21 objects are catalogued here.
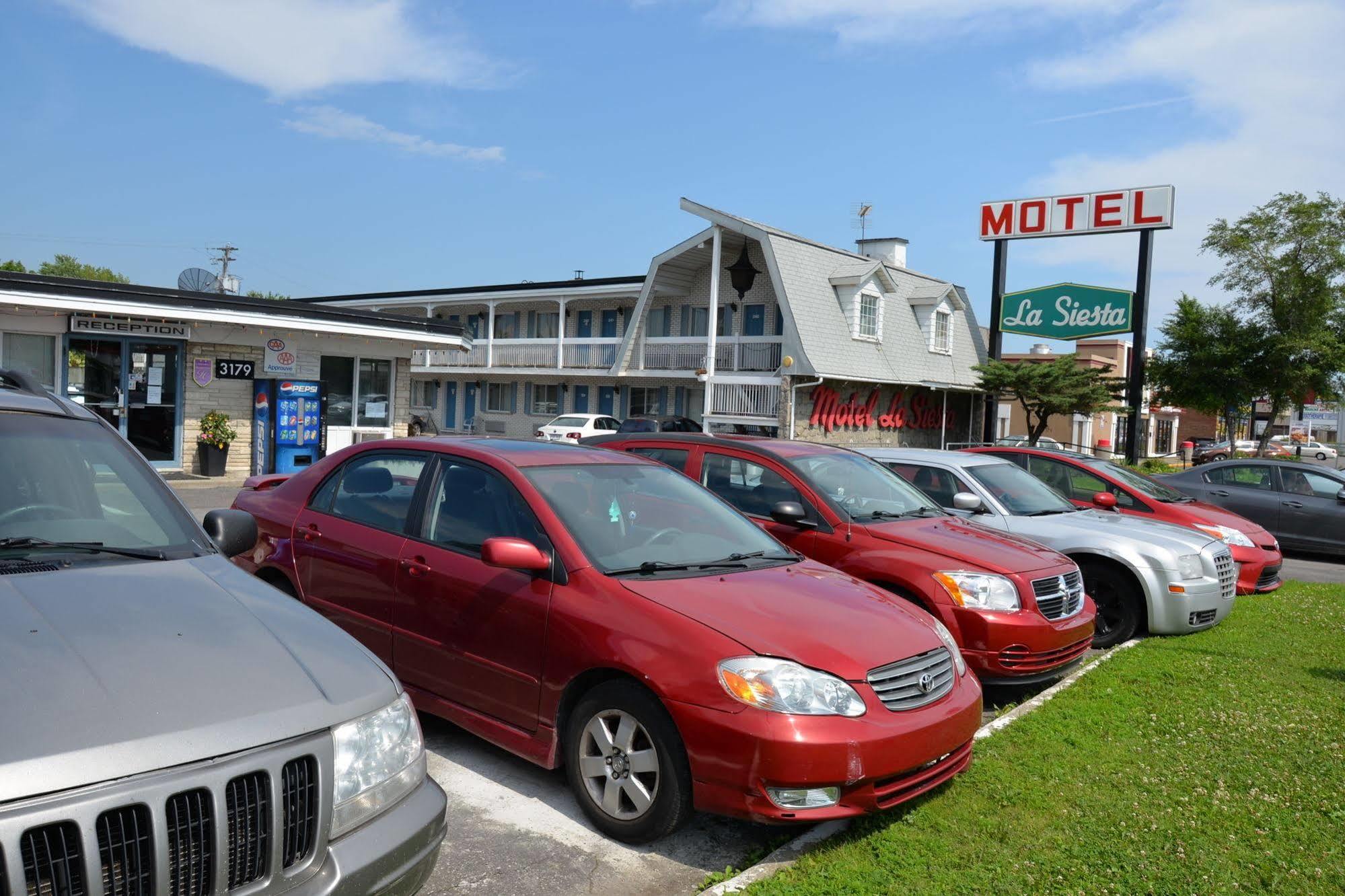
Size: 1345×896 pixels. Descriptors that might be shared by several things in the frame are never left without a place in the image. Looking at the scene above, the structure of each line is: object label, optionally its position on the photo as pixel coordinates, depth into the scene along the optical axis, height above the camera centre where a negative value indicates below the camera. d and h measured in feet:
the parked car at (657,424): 91.81 -2.40
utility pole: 221.46 +28.38
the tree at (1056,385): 90.38 +3.31
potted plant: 59.77 -4.18
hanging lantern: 92.53 +12.54
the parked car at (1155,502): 32.73 -2.88
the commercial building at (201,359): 54.49 +1.10
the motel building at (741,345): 88.38 +6.23
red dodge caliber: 19.19 -2.92
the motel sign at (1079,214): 83.92 +19.12
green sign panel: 87.92 +10.37
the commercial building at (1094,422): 150.82 -0.26
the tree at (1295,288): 88.99 +13.65
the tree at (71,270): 237.14 +25.52
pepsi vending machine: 63.16 -2.81
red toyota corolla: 11.86 -3.34
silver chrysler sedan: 26.03 -3.74
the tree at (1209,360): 92.99 +6.69
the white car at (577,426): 99.50 -3.32
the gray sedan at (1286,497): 45.27 -3.29
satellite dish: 83.92 +8.58
